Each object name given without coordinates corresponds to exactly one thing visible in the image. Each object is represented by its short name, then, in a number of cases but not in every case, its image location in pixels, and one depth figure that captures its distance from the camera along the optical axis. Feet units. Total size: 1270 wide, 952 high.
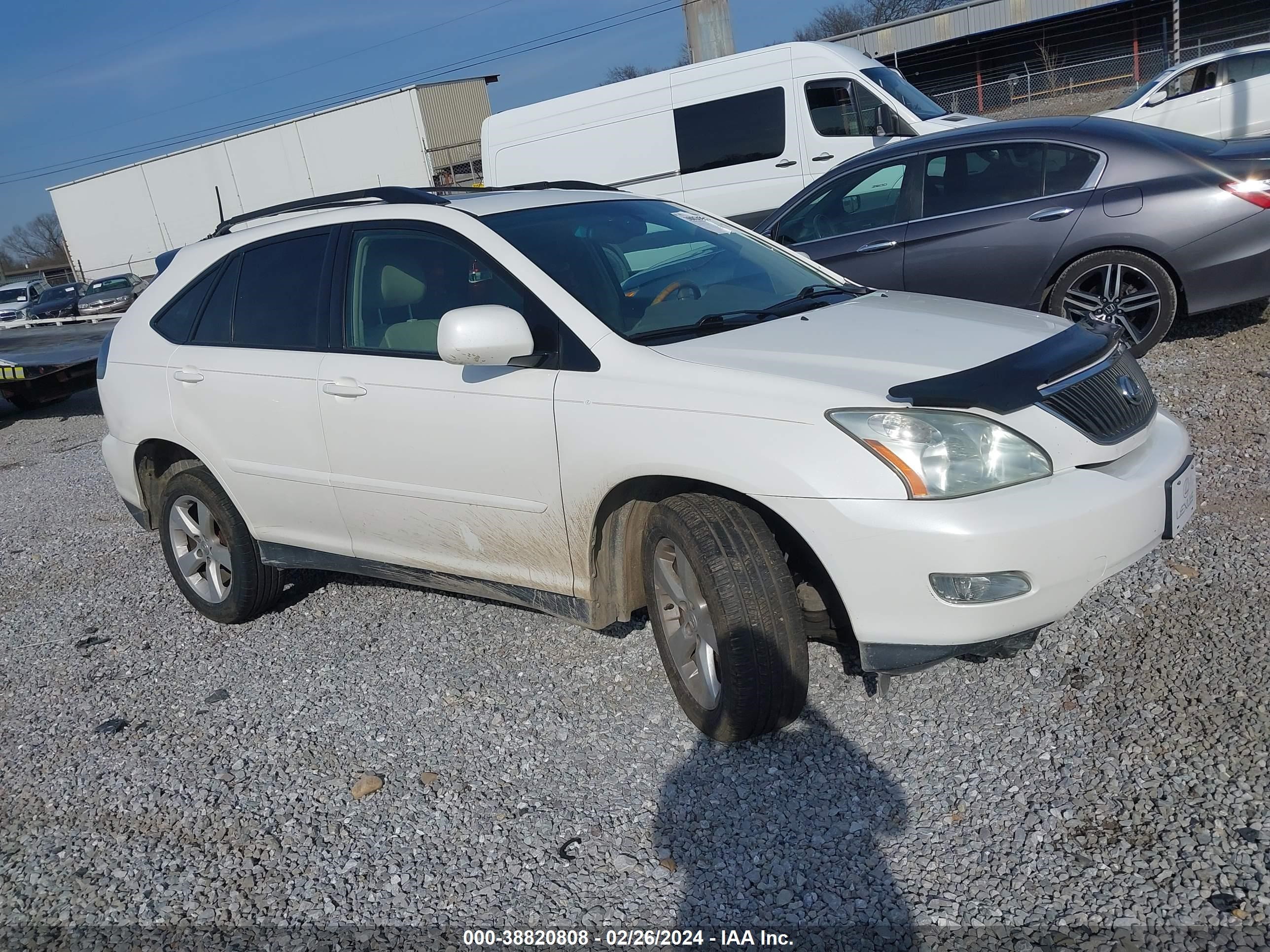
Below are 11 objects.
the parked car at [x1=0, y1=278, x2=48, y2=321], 91.04
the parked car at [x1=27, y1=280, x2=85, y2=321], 88.53
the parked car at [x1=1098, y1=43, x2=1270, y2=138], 45.68
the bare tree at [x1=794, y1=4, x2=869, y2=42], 222.69
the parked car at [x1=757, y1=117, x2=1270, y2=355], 20.01
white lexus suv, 9.48
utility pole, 52.13
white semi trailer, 99.60
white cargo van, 36.86
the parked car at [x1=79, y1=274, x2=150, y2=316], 81.30
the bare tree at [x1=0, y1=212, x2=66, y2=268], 319.27
